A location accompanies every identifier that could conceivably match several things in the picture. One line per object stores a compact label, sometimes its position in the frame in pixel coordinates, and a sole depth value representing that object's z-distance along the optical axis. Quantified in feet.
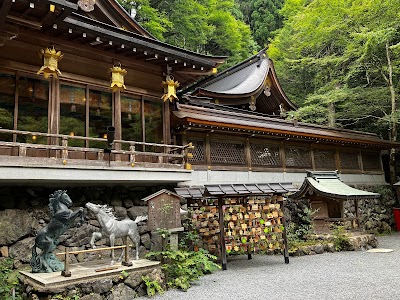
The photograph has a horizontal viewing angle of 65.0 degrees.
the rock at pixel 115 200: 29.74
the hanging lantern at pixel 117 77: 29.86
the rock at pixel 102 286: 20.35
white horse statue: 23.50
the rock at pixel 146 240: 30.27
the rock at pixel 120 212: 29.60
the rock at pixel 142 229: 30.50
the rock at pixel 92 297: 19.66
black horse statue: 21.44
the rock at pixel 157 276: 23.38
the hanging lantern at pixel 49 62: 25.89
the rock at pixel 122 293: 21.02
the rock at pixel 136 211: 30.45
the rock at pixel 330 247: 38.96
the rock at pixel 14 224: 23.97
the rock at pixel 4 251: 23.68
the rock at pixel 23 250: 24.14
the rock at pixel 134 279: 22.17
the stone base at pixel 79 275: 18.84
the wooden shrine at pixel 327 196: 39.75
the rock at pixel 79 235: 26.66
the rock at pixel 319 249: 38.01
